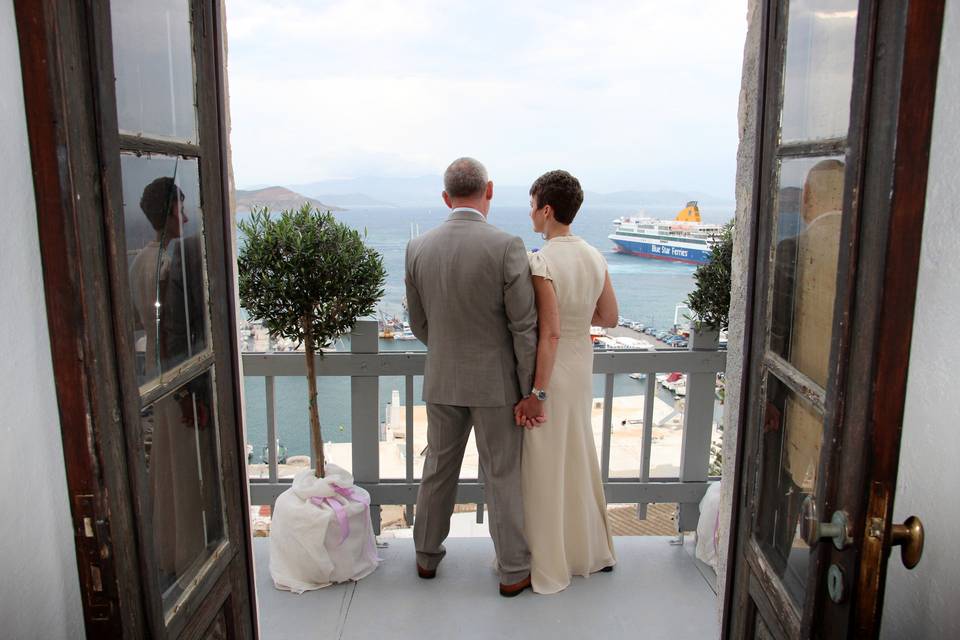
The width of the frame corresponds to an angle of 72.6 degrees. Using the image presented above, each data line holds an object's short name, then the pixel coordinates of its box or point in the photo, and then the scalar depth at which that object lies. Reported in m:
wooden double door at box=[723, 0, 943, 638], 0.80
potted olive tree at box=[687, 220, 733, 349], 2.98
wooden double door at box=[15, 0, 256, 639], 0.85
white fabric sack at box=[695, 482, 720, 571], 2.95
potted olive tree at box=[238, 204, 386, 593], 2.70
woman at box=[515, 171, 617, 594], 2.59
